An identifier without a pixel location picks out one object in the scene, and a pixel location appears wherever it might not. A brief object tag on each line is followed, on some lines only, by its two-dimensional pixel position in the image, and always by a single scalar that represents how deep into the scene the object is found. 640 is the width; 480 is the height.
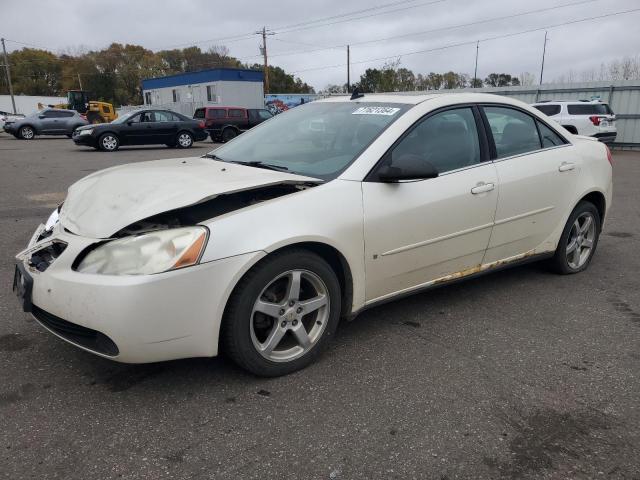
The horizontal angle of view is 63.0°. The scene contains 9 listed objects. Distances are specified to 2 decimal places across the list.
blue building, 40.00
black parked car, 18.53
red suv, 24.28
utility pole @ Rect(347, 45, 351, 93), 54.81
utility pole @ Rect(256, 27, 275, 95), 52.50
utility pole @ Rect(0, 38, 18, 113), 60.76
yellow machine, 33.84
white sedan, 2.51
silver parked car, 25.42
